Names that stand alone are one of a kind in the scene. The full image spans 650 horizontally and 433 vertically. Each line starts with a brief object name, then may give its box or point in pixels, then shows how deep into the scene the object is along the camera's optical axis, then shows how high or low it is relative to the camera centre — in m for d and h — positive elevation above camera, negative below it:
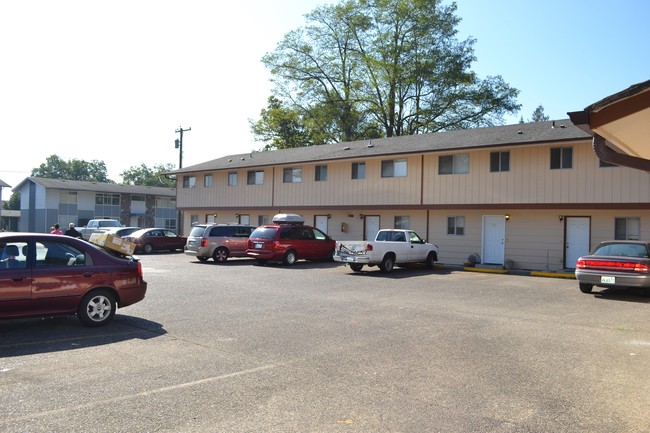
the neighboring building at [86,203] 56.75 +1.73
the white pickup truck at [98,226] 39.34 -0.51
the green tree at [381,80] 45.78 +12.30
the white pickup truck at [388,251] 20.09 -1.07
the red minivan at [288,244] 23.16 -0.97
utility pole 43.97 +5.99
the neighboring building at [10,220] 71.11 -0.23
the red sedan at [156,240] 31.58 -1.16
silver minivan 25.02 -0.97
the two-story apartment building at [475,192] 20.64 +1.43
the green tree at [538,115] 92.06 +18.42
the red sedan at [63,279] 8.39 -0.96
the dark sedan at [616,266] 13.73 -1.02
